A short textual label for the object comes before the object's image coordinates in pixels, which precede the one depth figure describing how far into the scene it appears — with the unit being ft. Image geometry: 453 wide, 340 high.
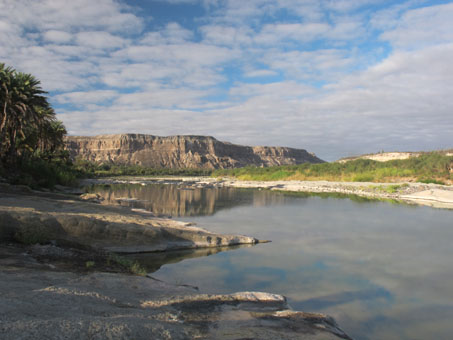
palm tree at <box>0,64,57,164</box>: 94.53
